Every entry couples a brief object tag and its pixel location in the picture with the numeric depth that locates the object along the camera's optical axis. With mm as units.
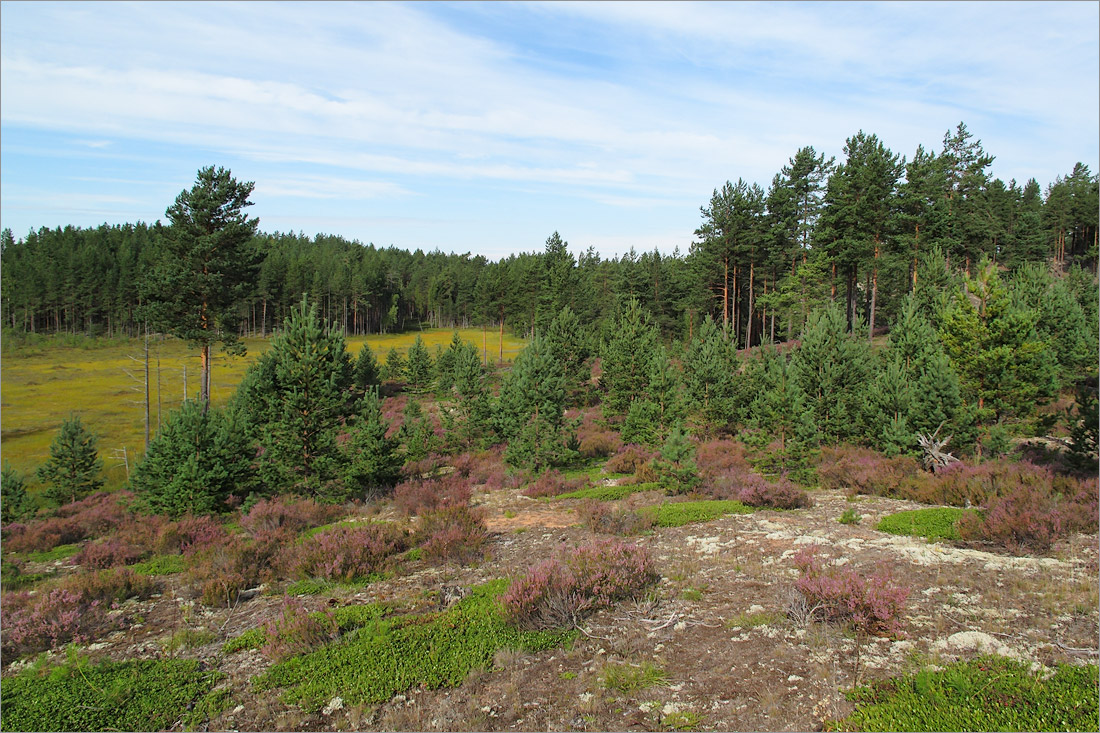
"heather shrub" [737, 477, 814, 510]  15391
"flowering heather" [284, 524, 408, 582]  11352
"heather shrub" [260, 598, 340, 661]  7910
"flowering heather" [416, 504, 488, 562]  12242
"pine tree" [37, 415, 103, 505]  25312
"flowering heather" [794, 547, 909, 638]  7320
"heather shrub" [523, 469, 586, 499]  20516
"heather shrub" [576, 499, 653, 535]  13891
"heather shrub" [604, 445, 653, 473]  24016
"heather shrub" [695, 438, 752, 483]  20581
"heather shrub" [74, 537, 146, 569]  14406
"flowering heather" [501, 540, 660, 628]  8453
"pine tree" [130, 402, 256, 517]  18062
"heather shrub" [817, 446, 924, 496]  16594
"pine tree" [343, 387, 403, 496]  20672
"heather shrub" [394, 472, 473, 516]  18234
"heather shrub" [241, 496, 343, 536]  16203
